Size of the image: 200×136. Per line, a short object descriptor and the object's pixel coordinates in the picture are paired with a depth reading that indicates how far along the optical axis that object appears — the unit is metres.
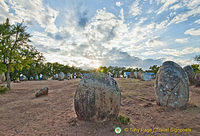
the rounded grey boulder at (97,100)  3.67
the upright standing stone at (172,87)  5.30
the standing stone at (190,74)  13.07
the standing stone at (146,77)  21.09
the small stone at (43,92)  9.23
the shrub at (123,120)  3.83
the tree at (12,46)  12.00
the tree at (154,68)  43.73
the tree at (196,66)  31.67
